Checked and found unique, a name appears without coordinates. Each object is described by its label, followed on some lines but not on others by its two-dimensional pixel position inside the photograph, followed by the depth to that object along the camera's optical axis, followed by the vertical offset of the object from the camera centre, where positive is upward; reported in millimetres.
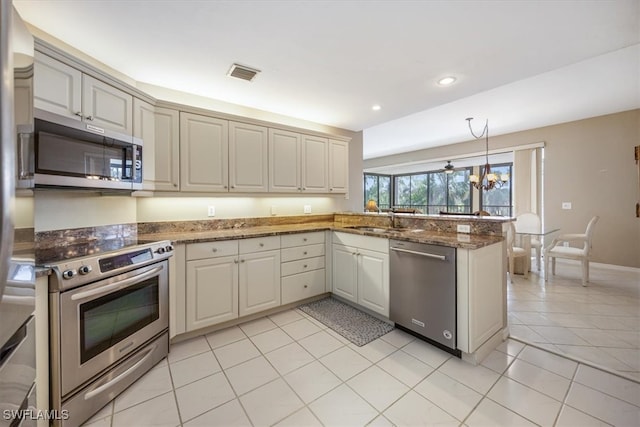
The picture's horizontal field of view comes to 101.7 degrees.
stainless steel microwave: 1544 +400
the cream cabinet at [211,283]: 2277 -635
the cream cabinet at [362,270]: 2553 -606
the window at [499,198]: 6402 +396
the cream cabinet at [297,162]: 3168 +666
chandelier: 4781 +716
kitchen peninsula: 2006 -508
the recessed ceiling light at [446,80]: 2584 +1346
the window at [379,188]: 9234 +917
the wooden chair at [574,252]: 3658 -568
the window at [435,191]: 7348 +697
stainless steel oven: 1381 -692
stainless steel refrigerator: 381 -193
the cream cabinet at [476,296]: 1933 -642
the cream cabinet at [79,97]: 1610 +819
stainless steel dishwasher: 2031 -654
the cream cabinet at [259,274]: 2564 -622
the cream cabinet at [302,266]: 2861 -599
